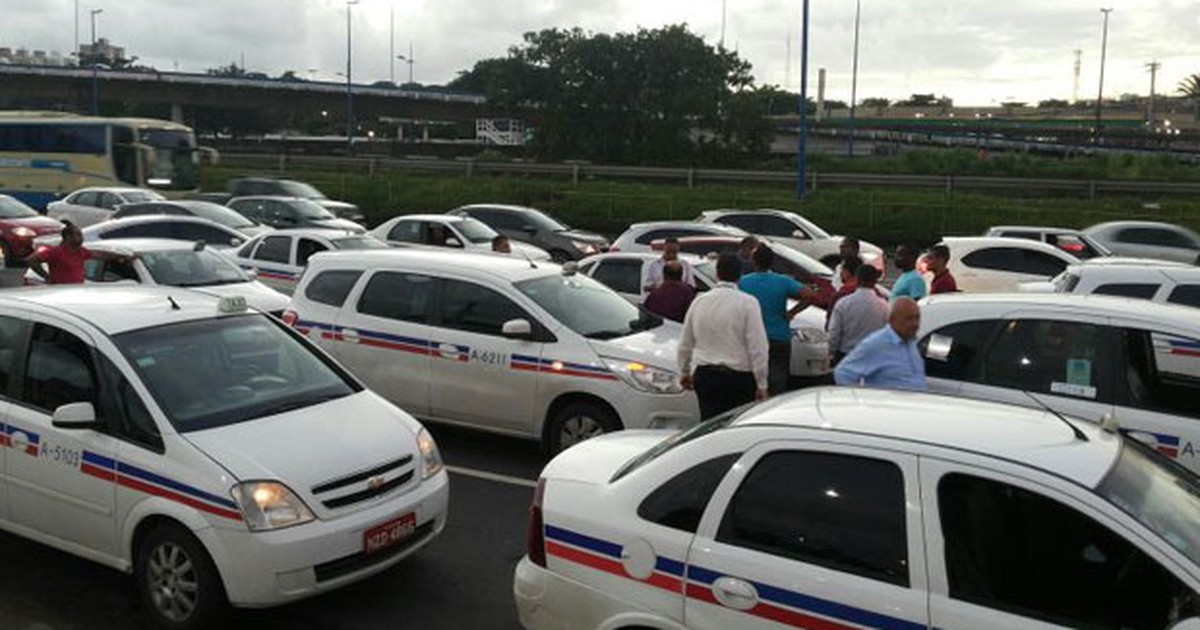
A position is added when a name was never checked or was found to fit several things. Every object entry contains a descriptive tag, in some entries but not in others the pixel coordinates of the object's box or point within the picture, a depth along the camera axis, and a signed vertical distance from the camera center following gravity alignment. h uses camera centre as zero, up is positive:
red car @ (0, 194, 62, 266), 20.42 -1.20
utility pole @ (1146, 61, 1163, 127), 109.19 +12.59
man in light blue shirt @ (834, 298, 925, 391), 5.85 -0.92
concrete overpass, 73.44 +6.02
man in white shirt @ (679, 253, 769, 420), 6.70 -1.04
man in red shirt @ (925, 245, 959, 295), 10.21 -0.73
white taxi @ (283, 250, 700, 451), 7.68 -1.25
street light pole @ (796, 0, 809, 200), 32.84 +2.31
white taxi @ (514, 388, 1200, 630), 3.23 -1.13
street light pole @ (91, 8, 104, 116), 65.88 +5.22
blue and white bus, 31.91 +0.51
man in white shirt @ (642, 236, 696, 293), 11.37 -0.99
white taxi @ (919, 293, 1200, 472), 5.72 -0.93
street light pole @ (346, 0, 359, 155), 63.07 +3.83
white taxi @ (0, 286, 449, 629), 4.93 -1.42
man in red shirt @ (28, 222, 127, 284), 10.52 -0.89
